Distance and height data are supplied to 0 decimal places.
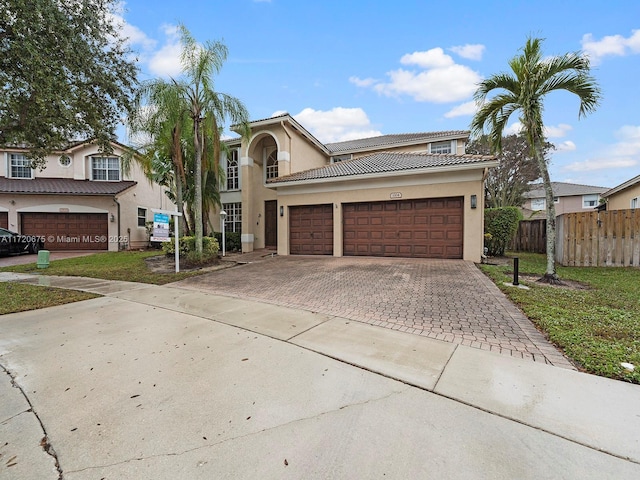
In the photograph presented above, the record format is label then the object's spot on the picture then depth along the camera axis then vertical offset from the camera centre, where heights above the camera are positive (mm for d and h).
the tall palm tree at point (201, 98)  10805 +4948
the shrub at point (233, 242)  16891 -814
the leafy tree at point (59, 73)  6285 +3825
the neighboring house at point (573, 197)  33375 +3726
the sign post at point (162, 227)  10105 +31
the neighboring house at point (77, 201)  17991 +1689
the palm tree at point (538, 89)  7309 +3650
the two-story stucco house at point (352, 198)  11677 +1388
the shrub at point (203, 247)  11766 -842
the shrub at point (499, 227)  13281 +60
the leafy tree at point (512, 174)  25969 +4895
